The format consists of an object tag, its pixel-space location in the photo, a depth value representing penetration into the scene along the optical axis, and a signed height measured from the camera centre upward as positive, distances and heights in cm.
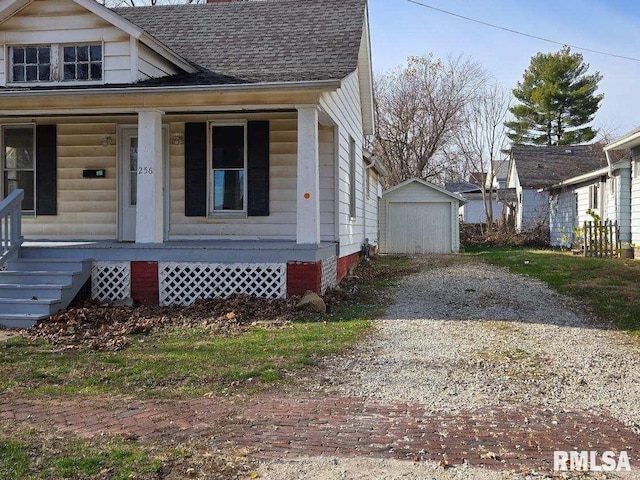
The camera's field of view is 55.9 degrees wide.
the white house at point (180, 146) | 944 +157
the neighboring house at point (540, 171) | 3027 +310
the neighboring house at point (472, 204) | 4638 +213
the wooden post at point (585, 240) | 1969 -30
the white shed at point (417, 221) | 2228 +38
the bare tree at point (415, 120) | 3669 +681
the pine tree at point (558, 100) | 4719 +1032
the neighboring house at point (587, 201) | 1923 +114
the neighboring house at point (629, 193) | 1808 +120
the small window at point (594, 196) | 2271 +133
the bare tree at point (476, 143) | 3619 +543
